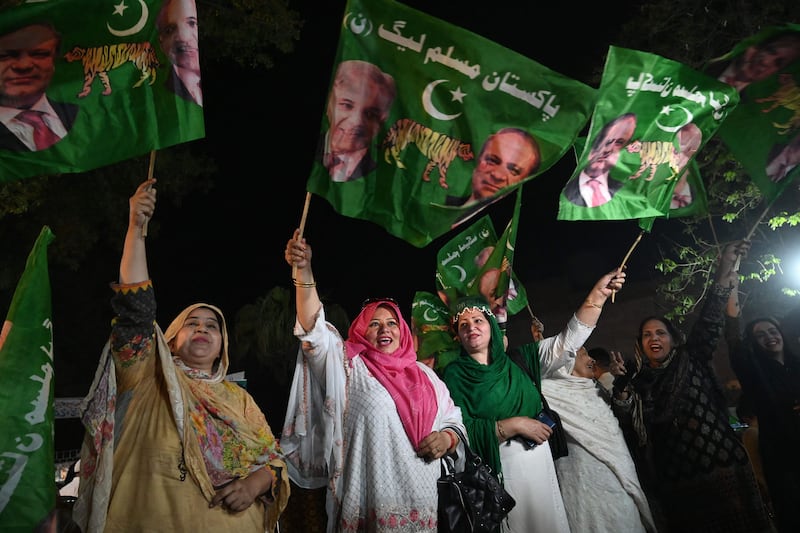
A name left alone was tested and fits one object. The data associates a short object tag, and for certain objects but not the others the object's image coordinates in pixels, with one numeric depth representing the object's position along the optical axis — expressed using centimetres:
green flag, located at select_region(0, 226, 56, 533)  260
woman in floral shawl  272
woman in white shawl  425
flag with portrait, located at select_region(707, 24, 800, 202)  458
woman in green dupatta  388
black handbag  341
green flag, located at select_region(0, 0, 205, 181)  294
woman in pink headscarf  325
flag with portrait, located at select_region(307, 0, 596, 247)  353
